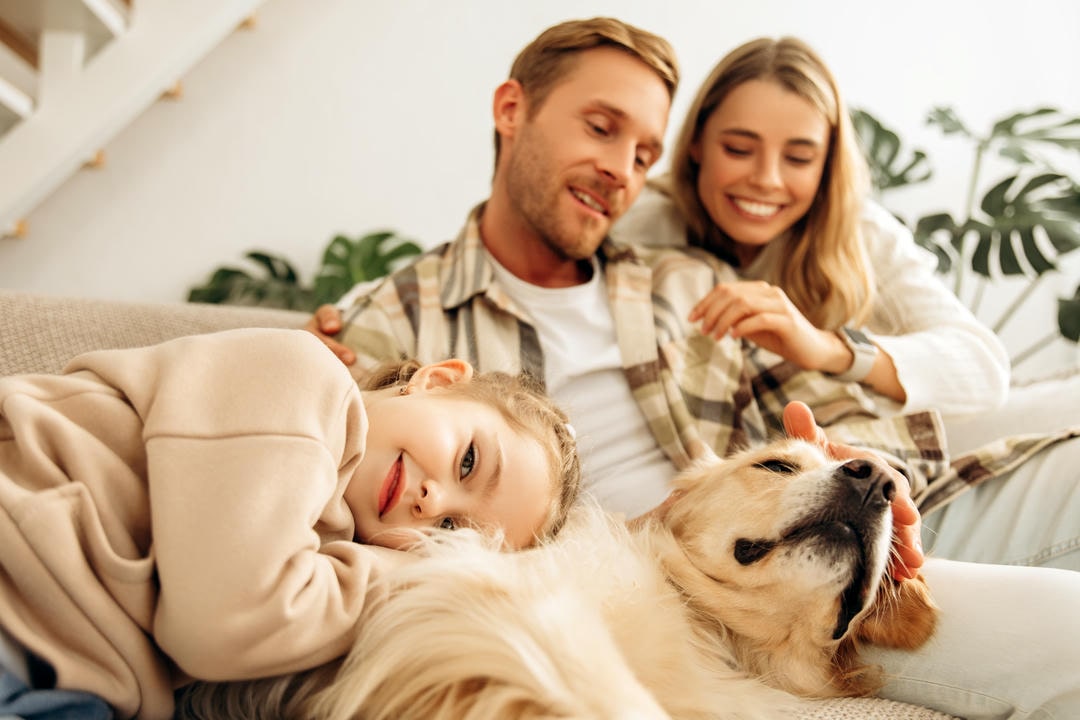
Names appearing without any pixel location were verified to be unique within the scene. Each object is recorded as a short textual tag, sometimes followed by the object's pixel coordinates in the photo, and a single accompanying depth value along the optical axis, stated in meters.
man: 1.51
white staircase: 2.06
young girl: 0.64
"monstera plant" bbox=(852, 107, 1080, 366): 2.34
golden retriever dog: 0.66
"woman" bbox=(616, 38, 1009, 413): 1.56
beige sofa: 1.19
